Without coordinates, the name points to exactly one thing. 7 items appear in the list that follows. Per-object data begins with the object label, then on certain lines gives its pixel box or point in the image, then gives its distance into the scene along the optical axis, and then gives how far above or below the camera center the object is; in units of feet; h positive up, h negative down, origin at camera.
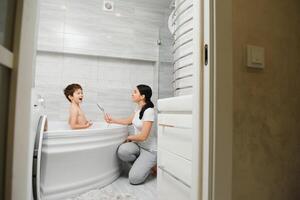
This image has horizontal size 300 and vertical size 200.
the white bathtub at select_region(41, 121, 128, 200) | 6.09 -1.55
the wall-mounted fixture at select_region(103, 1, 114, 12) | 10.33 +4.88
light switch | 2.84 +0.73
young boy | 8.01 +0.06
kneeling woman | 7.82 -1.22
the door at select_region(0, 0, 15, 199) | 1.92 +0.33
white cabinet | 3.30 -0.61
